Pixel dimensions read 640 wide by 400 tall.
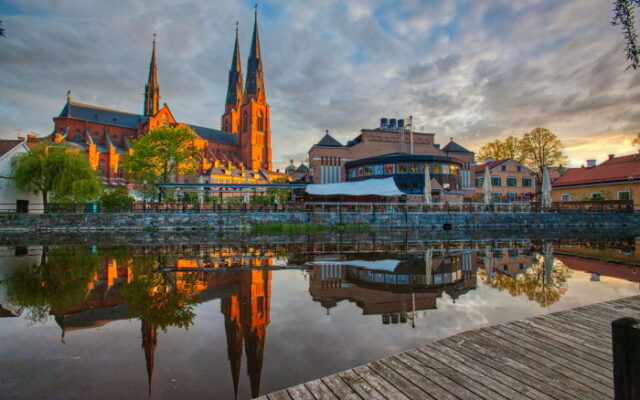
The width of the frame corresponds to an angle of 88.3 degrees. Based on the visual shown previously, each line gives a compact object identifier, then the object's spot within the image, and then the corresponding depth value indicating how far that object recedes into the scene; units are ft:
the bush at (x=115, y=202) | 91.71
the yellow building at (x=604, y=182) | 116.16
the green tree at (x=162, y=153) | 125.59
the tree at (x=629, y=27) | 20.48
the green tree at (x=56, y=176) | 96.53
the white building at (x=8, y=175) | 101.76
